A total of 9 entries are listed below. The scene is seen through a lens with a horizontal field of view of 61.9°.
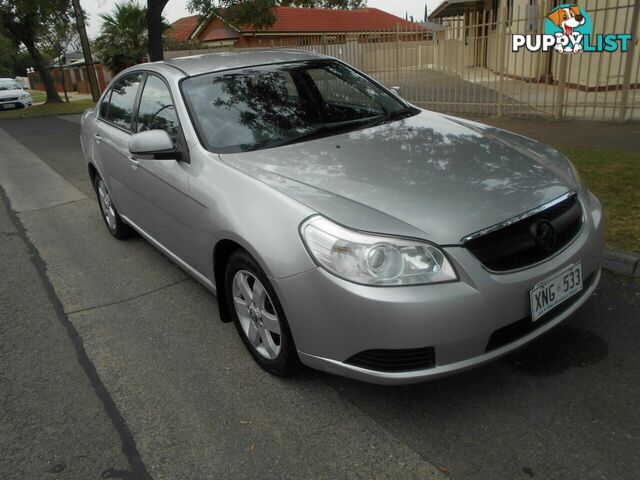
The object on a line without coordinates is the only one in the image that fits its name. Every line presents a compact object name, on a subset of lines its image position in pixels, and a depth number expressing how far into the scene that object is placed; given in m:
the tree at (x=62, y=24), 25.67
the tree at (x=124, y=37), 23.08
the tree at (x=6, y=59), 27.98
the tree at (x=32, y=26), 23.70
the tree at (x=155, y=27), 12.66
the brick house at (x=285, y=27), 34.31
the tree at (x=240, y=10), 14.67
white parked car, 24.36
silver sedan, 2.23
